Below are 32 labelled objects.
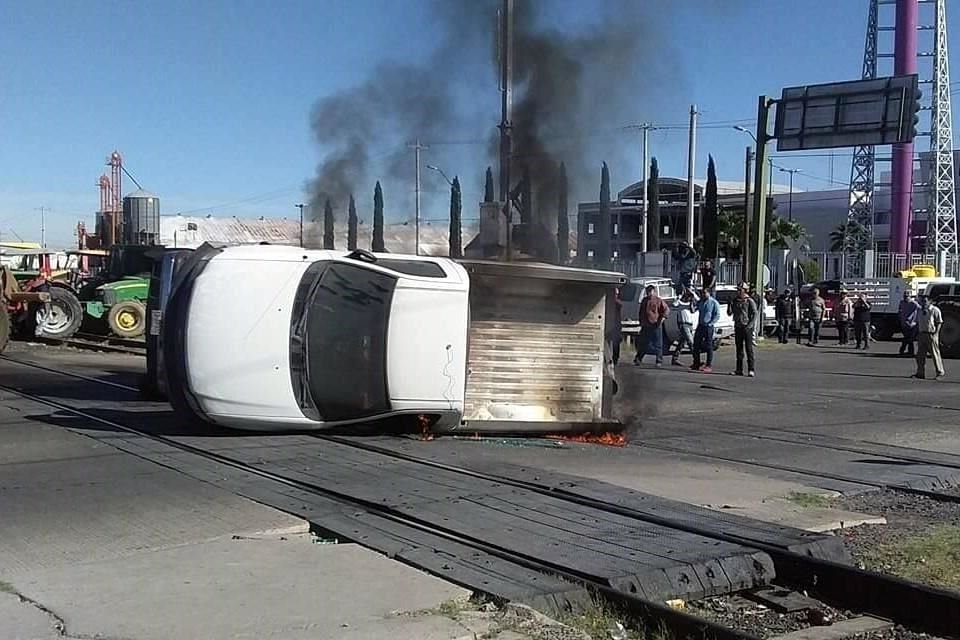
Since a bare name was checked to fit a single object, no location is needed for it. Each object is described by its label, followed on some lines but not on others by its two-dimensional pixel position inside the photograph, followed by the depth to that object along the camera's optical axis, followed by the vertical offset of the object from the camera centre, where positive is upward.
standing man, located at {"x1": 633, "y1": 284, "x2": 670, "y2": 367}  21.00 -0.54
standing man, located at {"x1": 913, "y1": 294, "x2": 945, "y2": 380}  18.95 -0.63
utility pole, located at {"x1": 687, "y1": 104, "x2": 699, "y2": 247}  42.64 +5.01
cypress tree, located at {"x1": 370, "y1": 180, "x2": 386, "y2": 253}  20.36 +1.35
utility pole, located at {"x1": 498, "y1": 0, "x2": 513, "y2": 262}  14.20 +2.73
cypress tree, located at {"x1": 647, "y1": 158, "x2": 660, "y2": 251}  39.23 +3.84
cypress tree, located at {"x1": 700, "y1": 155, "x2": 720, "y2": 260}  51.84 +3.80
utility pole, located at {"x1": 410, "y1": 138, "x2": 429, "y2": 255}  19.72 +1.18
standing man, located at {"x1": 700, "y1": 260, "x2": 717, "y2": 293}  24.53 +0.48
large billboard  27.72 +4.93
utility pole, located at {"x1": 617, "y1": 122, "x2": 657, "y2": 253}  39.38 +2.51
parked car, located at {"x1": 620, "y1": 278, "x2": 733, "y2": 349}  25.23 -0.22
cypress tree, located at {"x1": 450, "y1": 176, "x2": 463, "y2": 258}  17.58 +1.20
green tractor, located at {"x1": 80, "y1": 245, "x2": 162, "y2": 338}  25.28 -0.15
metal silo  51.16 +3.60
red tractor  24.67 -0.51
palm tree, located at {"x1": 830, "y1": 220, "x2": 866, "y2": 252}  65.94 +4.04
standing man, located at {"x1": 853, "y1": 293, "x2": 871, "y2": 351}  28.23 -0.59
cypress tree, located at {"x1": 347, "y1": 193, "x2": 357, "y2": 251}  20.83 +1.31
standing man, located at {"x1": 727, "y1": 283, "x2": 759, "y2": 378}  19.14 -0.47
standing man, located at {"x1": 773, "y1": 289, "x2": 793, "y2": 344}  30.62 -0.50
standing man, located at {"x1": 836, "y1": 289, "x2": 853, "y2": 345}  29.81 -0.52
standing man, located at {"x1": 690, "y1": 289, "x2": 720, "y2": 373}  20.16 -0.60
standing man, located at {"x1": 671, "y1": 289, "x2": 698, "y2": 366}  22.64 -0.53
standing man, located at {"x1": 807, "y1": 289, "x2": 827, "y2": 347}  29.86 -0.47
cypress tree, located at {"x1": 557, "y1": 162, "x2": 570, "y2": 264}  15.86 +0.98
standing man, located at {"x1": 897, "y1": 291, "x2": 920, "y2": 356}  25.53 -0.58
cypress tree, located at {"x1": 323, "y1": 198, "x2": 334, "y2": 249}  21.27 +1.36
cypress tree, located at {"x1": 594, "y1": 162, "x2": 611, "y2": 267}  15.45 +1.08
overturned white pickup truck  9.72 -0.44
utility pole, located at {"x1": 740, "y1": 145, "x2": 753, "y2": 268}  30.16 +1.72
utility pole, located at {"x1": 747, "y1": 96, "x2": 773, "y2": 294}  28.72 +2.45
